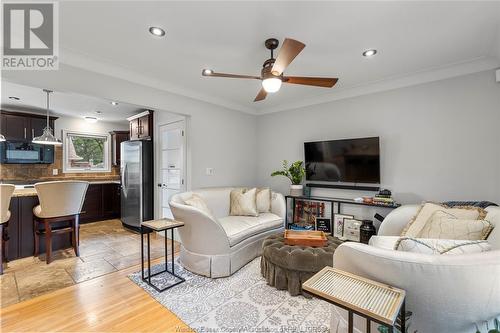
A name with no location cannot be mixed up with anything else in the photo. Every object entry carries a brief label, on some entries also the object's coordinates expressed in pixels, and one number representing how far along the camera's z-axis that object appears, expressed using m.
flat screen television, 3.40
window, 5.52
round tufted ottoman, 2.22
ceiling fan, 1.76
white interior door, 3.97
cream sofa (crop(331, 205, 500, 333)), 1.08
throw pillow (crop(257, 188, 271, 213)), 3.87
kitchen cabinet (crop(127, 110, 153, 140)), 4.63
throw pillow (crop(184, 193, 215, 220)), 2.90
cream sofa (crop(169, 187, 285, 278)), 2.68
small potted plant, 3.98
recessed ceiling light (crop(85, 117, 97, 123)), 5.66
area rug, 1.89
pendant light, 4.02
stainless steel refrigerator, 4.43
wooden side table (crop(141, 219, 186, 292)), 2.46
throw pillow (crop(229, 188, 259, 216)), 3.68
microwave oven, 4.59
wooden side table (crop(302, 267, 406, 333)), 0.98
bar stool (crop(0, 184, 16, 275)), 2.68
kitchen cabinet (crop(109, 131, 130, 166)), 5.79
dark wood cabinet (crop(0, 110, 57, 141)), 4.53
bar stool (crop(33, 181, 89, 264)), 3.05
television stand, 3.12
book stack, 3.12
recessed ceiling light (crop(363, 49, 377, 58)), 2.52
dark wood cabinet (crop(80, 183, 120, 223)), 5.30
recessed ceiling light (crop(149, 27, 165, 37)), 2.09
